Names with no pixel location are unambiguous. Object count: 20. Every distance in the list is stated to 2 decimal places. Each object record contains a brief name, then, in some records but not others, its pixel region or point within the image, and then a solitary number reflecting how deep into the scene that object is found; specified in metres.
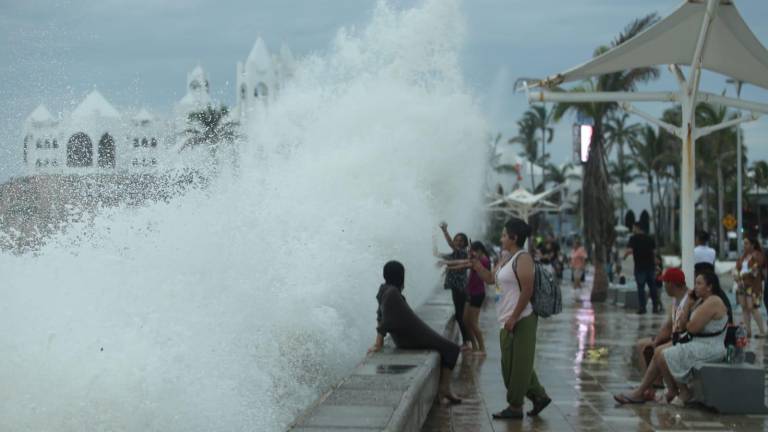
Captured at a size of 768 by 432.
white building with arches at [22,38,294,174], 17.83
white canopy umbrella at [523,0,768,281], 12.06
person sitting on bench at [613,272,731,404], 8.44
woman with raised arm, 12.09
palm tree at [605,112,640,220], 43.41
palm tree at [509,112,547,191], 92.62
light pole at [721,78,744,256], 36.01
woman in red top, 12.34
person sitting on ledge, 8.64
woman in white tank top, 7.89
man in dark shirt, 18.70
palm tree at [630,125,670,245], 75.75
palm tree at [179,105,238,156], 24.20
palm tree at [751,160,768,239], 55.77
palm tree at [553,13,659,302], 22.83
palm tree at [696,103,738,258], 56.37
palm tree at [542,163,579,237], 90.21
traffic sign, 39.41
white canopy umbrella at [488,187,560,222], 41.75
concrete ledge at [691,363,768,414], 8.25
